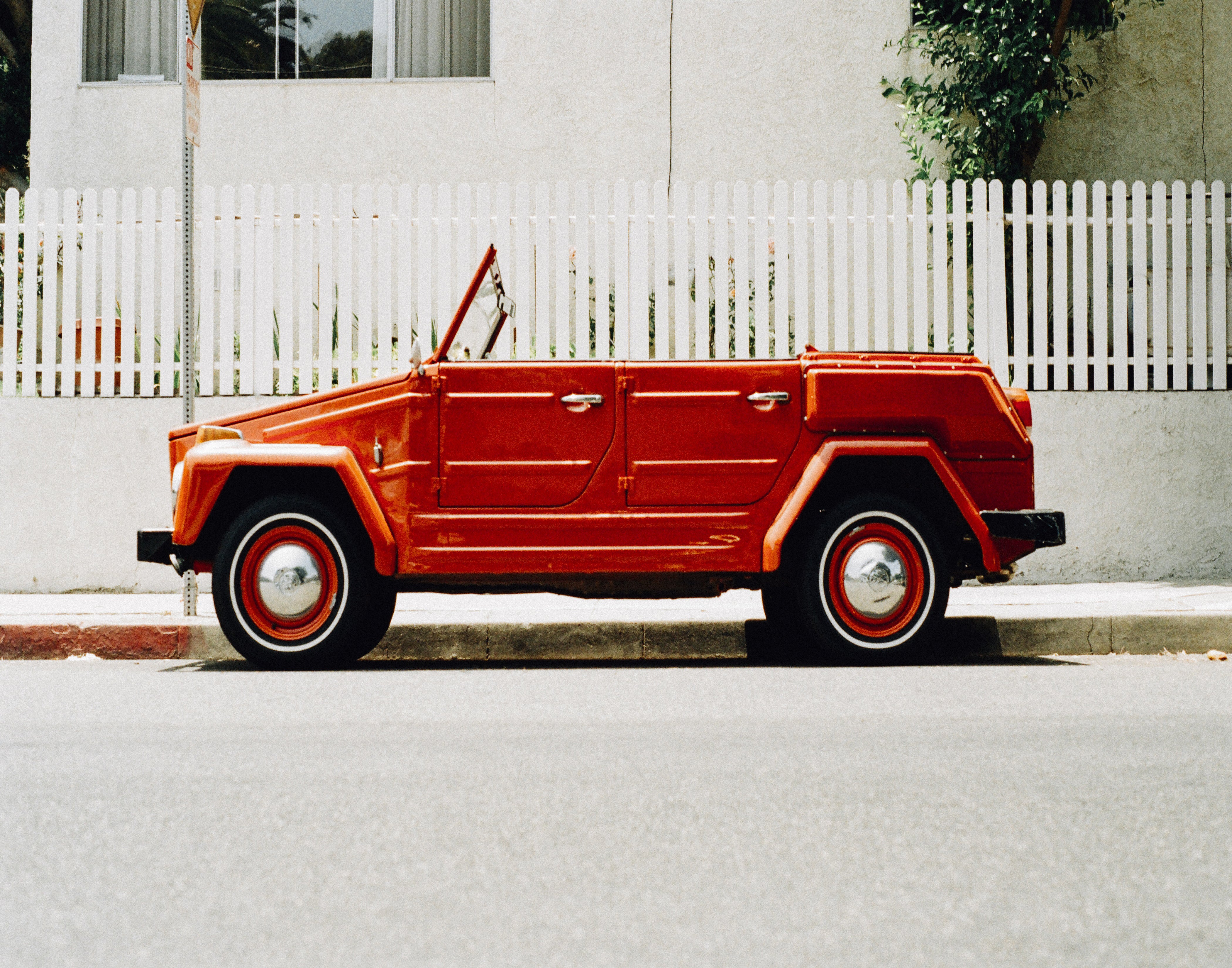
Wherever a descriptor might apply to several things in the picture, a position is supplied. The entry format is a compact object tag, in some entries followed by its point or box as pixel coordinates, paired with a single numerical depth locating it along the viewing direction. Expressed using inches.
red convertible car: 253.0
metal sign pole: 298.2
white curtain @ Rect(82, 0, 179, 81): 495.2
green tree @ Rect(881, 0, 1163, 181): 433.1
